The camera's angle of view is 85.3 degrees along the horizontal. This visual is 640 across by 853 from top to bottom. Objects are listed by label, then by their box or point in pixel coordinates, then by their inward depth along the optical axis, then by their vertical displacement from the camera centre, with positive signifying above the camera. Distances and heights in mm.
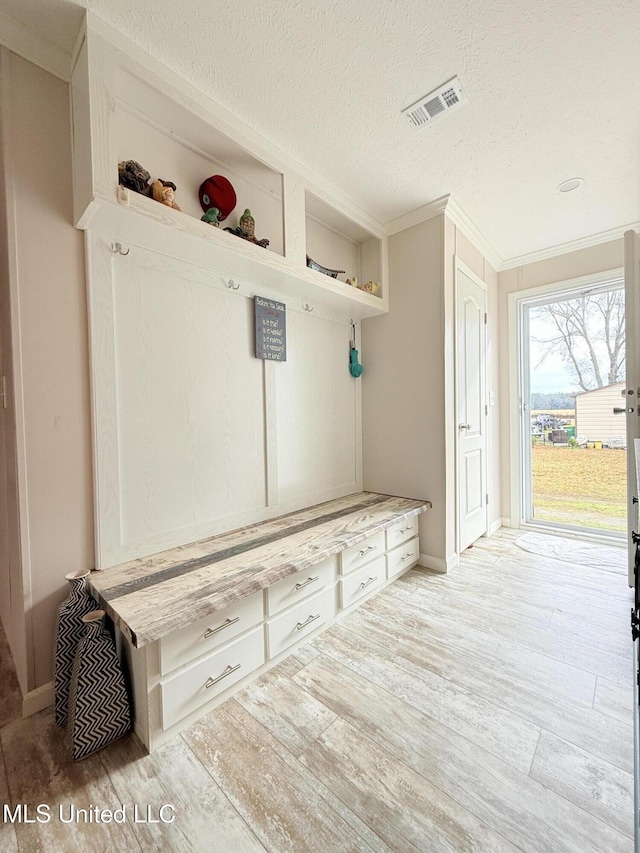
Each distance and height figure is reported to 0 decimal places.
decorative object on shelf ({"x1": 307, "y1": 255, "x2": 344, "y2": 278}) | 2223 +997
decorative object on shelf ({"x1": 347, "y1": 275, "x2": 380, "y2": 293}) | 2682 +1007
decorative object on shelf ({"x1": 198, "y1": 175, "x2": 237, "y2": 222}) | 1796 +1181
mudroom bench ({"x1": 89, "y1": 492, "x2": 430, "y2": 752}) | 1185 -763
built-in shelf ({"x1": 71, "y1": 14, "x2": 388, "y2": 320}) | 1283 +1259
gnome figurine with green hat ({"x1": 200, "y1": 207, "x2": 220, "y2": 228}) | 1705 +1006
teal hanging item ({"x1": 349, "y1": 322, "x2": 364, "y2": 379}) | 2803 +432
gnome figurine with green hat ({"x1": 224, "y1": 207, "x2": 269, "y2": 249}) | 1852 +1038
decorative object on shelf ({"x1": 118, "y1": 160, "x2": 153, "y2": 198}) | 1427 +1022
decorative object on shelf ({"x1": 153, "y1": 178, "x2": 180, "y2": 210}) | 1483 +981
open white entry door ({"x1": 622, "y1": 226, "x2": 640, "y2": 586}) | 1988 +432
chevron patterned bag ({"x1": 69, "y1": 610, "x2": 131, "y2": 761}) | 1151 -923
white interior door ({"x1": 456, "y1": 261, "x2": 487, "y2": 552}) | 2654 +64
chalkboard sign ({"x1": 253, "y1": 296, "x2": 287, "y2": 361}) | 2098 +564
